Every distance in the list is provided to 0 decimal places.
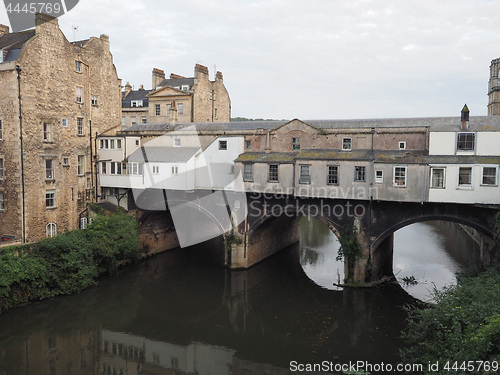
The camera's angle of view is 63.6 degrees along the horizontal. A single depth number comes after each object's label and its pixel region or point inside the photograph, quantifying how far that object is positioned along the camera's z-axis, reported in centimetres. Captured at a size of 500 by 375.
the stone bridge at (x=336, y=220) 2514
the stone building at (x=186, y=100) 4528
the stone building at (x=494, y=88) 4909
